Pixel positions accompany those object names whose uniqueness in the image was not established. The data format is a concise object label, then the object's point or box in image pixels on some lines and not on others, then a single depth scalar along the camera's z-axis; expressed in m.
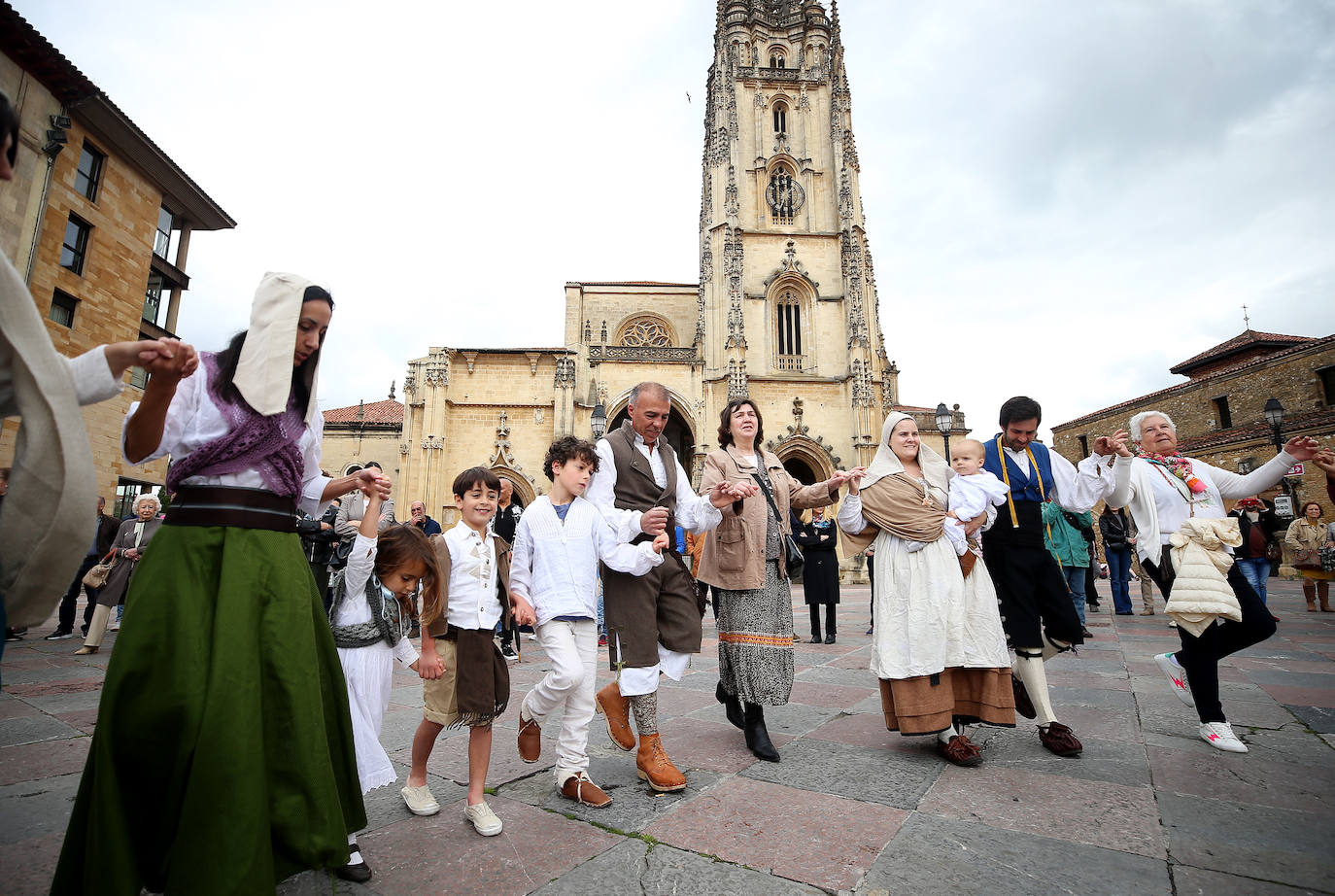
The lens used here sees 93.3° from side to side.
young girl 2.43
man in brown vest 2.91
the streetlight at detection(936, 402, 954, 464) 13.48
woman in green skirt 1.55
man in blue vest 3.56
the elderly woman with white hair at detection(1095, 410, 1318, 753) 3.38
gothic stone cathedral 23.97
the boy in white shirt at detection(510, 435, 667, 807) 2.72
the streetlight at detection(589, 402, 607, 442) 14.84
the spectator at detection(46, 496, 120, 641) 8.36
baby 3.50
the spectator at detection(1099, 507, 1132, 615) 9.95
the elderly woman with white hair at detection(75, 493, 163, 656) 7.14
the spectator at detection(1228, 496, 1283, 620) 9.34
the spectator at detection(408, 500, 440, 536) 8.19
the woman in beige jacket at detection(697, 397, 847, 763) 3.43
